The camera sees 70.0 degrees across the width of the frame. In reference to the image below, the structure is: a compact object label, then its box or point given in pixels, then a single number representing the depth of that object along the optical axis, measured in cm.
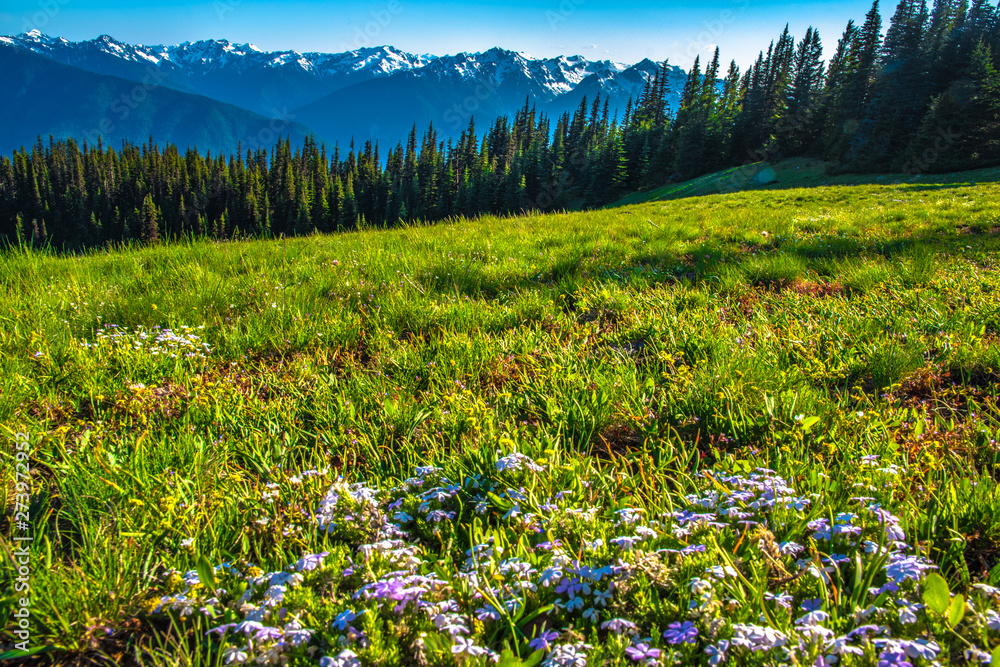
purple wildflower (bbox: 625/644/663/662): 40
